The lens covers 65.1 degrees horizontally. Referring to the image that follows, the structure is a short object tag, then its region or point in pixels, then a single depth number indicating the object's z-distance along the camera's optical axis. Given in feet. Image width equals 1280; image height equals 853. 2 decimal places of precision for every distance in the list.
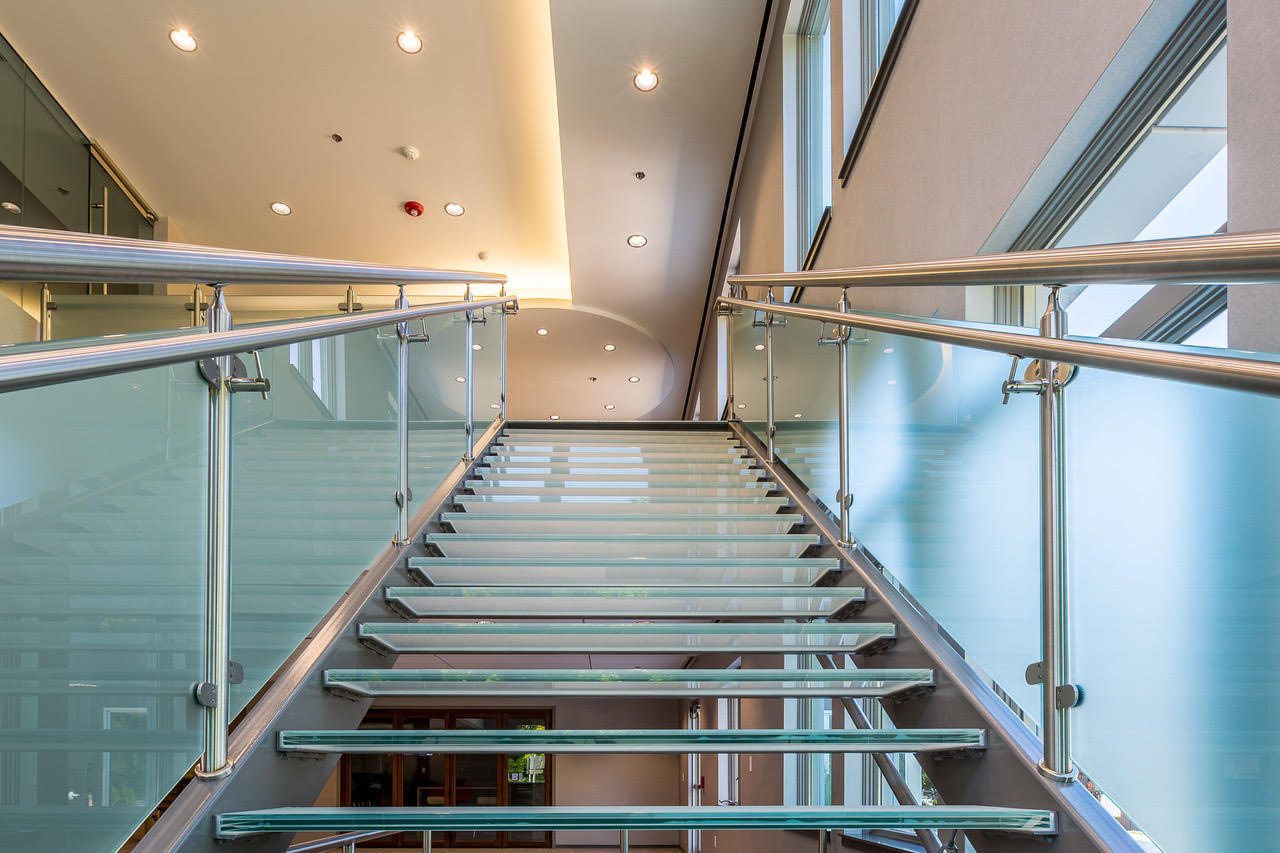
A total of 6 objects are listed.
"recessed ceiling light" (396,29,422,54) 22.97
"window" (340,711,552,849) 45.44
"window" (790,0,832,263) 20.03
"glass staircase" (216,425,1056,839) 5.37
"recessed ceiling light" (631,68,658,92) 23.17
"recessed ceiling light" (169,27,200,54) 23.32
